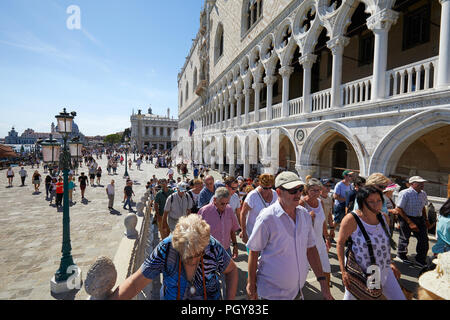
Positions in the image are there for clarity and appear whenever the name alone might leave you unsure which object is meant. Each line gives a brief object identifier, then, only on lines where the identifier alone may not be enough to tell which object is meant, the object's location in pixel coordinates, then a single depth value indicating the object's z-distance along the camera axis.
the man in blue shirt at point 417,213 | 3.88
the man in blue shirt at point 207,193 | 4.14
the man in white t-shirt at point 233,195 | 3.81
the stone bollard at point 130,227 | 4.74
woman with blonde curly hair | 1.55
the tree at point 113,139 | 109.93
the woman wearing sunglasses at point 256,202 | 3.21
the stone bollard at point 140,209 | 7.91
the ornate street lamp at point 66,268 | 4.21
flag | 27.33
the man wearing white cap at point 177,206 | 4.39
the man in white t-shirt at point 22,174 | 16.05
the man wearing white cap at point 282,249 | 1.95
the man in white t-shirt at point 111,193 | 9.84
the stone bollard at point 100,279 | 1.36
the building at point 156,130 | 73.19
